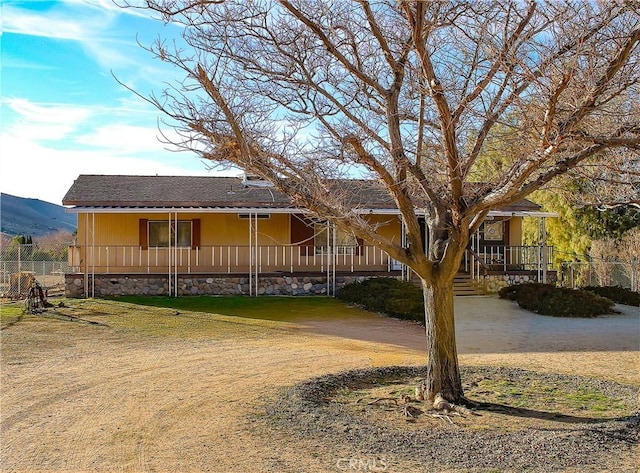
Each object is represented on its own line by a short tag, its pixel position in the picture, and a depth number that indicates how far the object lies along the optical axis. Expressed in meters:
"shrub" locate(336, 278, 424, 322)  16.27
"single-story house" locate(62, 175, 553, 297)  19.72
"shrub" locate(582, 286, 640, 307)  19.55
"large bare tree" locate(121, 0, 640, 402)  6.25
